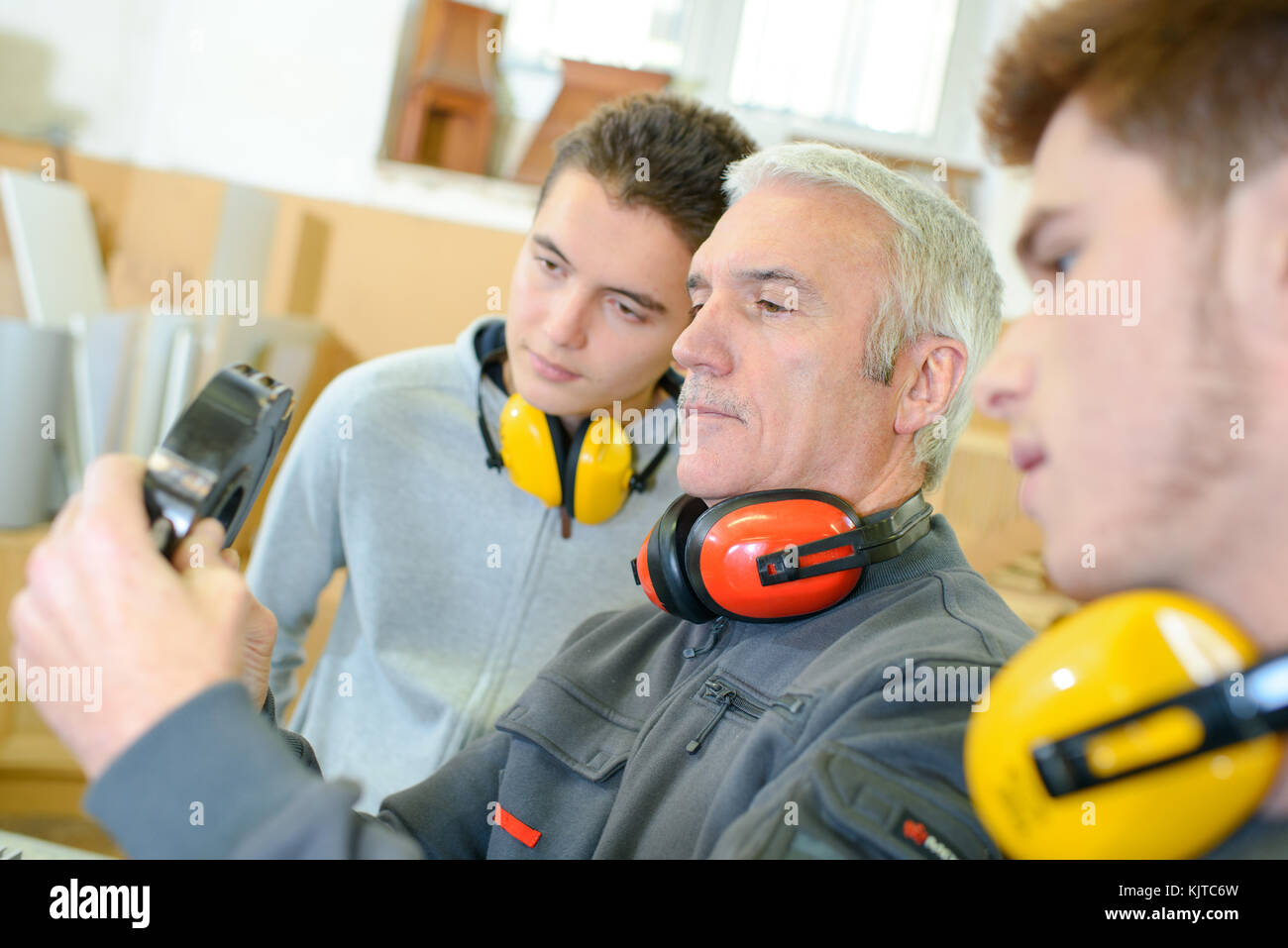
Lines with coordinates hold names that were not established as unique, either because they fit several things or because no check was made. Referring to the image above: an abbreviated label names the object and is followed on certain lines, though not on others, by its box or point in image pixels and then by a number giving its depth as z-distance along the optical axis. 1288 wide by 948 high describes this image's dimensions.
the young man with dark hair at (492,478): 1.52
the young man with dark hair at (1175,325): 0.54
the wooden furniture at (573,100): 3.62
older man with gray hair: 0.64
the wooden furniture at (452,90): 3.61
